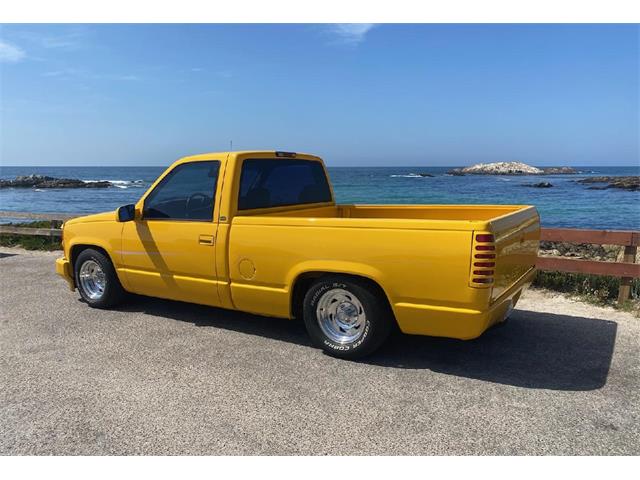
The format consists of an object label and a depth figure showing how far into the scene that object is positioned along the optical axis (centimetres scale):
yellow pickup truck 382
